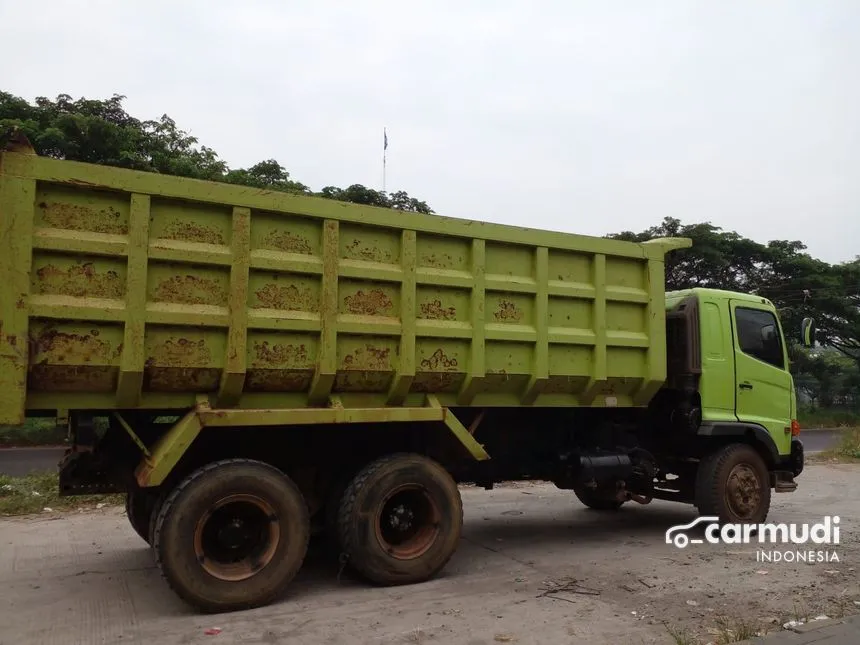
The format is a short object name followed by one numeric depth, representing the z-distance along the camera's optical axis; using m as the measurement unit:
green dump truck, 4.06
